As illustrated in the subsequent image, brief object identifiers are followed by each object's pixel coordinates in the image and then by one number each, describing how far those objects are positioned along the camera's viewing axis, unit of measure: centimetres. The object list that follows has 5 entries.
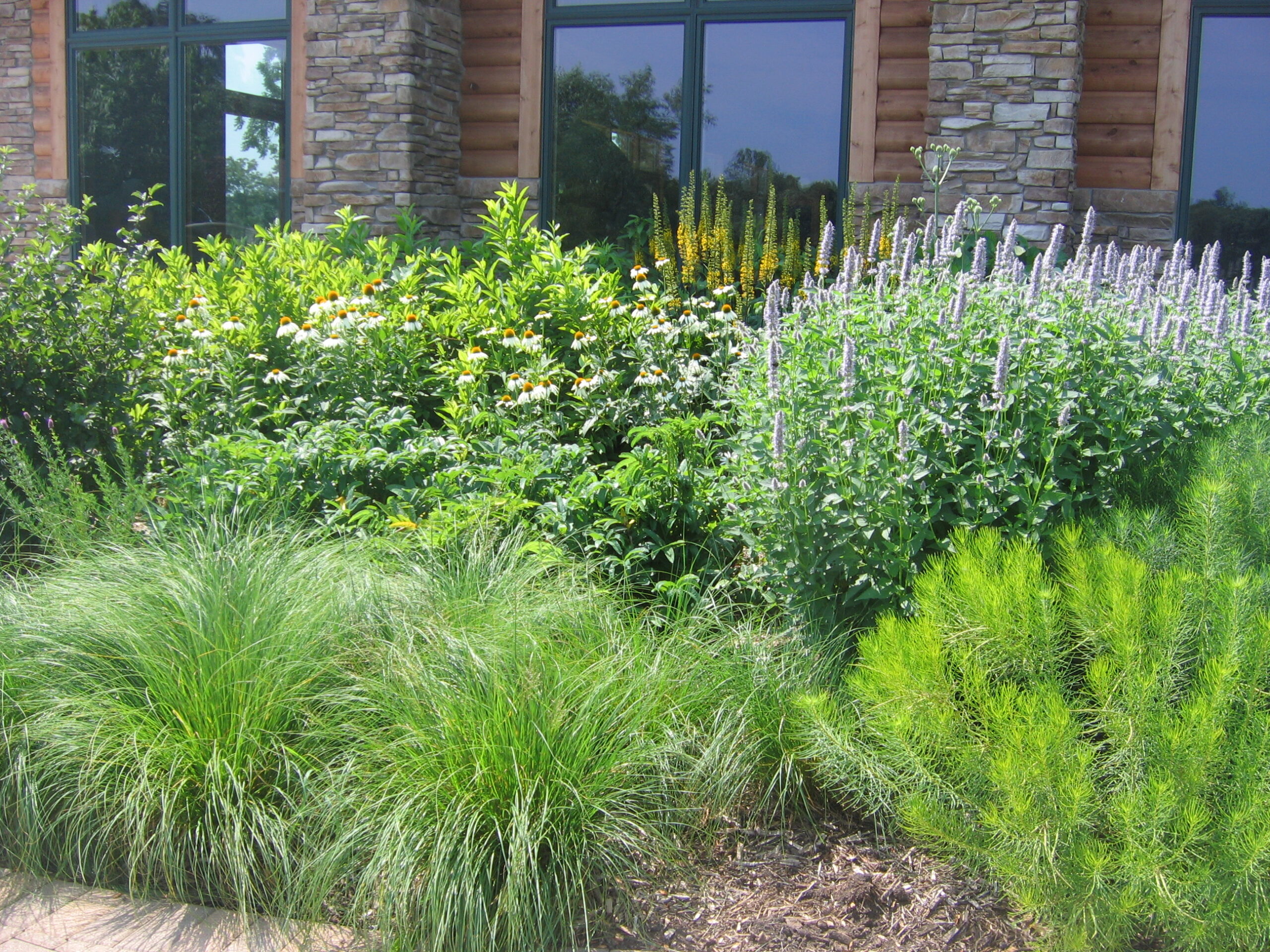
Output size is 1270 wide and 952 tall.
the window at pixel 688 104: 749
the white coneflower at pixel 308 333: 490
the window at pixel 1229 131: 679
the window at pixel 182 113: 870
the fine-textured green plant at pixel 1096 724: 199
